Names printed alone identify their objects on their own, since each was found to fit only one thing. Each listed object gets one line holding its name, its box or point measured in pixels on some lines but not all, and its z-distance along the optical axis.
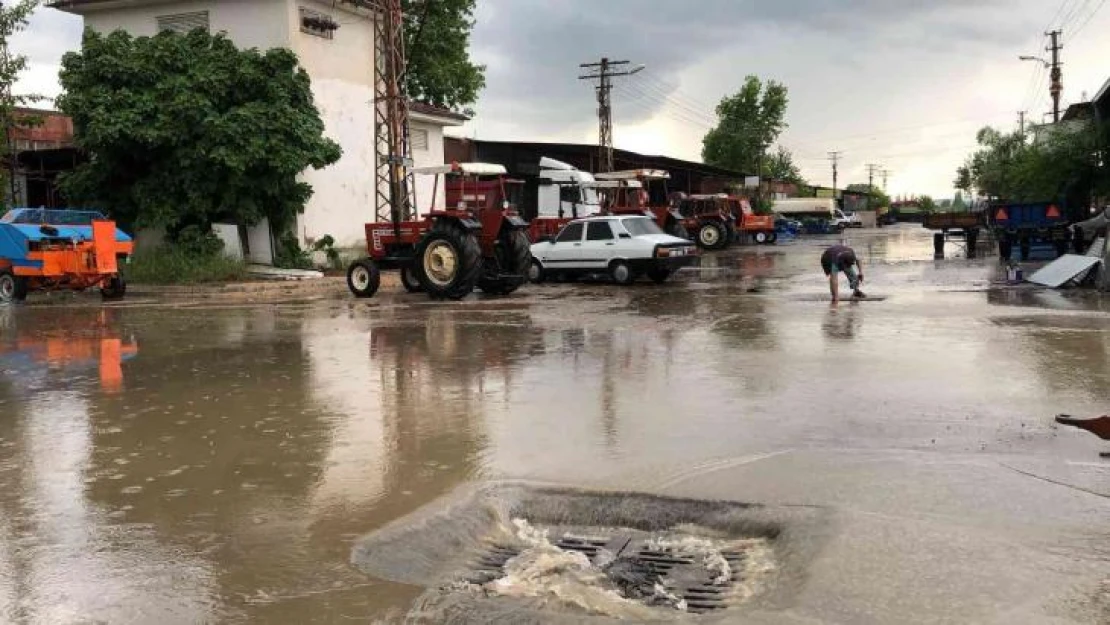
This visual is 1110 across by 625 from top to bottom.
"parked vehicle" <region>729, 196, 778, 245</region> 44.75
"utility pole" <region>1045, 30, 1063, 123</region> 49.16
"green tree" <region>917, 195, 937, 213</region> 131.10
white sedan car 21.23
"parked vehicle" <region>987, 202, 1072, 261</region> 24.25
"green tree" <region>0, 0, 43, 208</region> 23.89
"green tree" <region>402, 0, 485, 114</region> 39.69
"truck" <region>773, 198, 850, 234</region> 64.94
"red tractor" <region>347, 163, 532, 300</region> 17.94
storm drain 3.90
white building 24.30
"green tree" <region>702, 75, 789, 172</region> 78.38
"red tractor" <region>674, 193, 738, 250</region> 39.22
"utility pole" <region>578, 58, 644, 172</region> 43.88
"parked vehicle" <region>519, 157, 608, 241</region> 25.31
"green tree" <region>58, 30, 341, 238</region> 22.11
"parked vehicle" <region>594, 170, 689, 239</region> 28.22
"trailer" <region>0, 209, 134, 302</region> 18.88
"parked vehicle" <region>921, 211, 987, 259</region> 31.70
